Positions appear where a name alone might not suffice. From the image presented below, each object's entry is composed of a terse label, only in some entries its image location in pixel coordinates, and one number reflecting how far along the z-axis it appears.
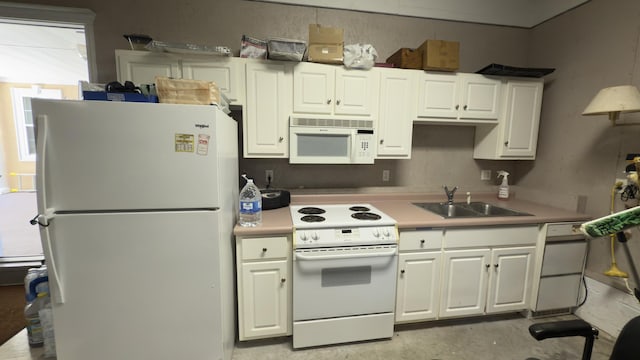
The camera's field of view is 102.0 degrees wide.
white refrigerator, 1.23
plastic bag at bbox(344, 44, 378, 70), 2.06
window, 5.20
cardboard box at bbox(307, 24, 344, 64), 1.98
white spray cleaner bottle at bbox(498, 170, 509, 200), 2.69
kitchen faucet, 2.46
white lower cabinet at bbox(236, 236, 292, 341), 1.76
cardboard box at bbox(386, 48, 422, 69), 2.21
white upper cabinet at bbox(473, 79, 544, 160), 2.39
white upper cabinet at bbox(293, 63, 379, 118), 2.05
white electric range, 1.76
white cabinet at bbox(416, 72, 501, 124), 2.25
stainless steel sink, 2.39
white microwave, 2.07
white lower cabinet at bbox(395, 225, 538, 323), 1.97
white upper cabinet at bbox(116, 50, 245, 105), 1.85
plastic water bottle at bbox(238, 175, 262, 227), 1.78
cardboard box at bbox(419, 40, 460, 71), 2.14
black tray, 2.24
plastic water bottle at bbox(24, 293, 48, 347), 1.72
